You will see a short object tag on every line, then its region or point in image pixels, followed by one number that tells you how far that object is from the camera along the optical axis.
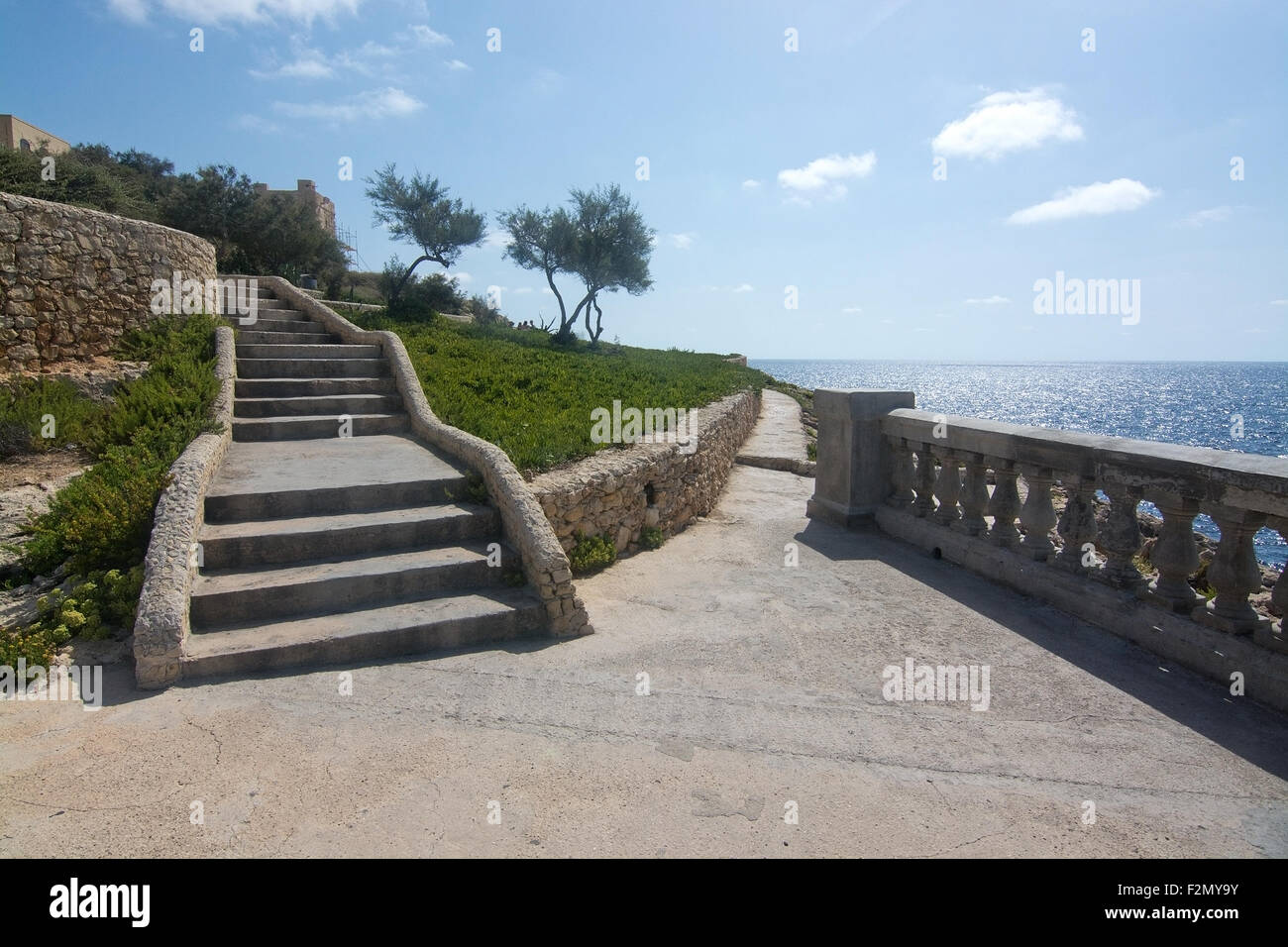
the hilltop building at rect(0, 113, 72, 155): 28.29
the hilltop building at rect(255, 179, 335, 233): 34.93
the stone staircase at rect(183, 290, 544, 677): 4.21
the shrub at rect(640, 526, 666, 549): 6.82
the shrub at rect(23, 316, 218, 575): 4.65
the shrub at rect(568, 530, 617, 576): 5.88
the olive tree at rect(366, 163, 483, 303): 25.23
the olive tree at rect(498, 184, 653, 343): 30.98
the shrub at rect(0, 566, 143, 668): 4.06
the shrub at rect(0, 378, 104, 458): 6.61
